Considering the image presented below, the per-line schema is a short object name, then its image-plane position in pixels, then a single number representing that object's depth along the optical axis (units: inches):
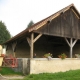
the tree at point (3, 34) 1025.4
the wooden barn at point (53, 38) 322.8
